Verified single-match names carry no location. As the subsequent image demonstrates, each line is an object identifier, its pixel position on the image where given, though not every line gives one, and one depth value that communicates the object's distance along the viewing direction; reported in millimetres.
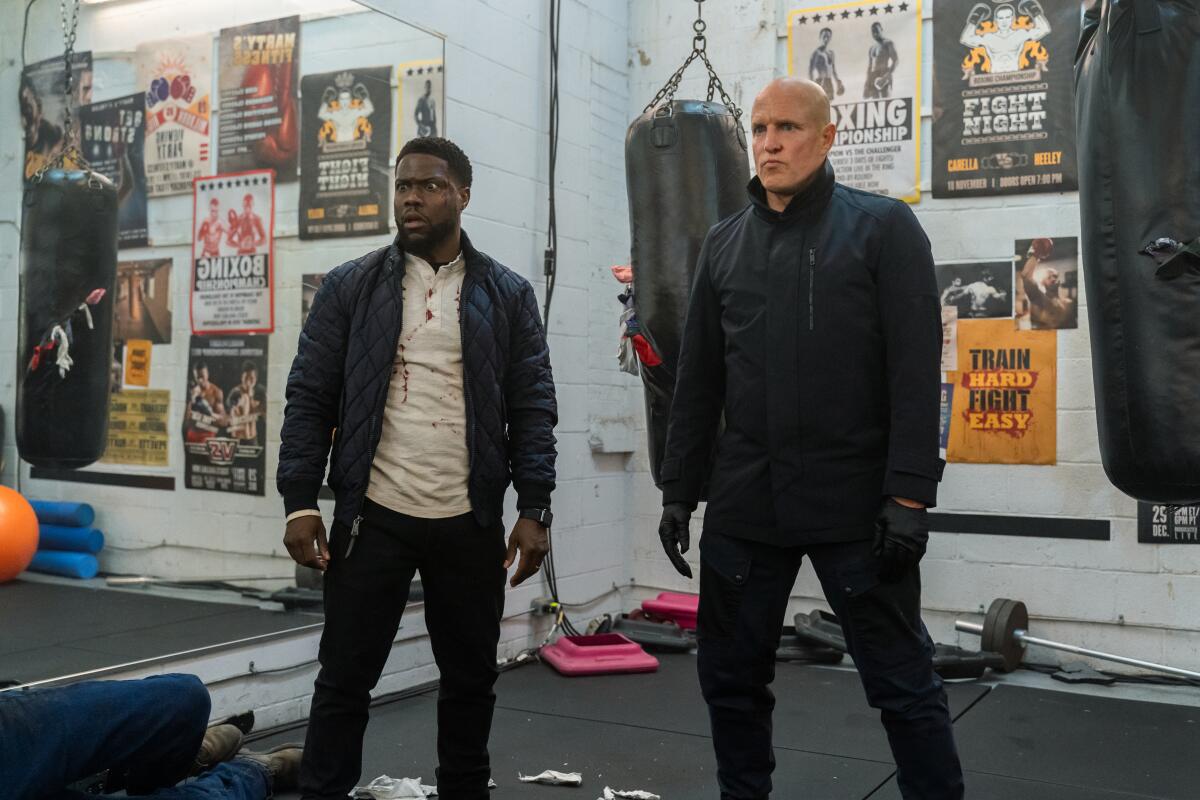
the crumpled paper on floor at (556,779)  2945
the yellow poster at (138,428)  3295
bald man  2102
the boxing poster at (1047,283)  4391
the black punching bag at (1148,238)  2080
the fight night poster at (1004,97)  4414
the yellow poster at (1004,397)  4406
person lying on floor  1935
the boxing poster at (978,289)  4484
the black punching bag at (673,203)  3229
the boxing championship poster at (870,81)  4660
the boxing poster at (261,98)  3566
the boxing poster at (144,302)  3297
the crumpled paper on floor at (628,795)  2826
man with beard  2330
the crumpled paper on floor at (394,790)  2781
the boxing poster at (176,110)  3408
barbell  4148
